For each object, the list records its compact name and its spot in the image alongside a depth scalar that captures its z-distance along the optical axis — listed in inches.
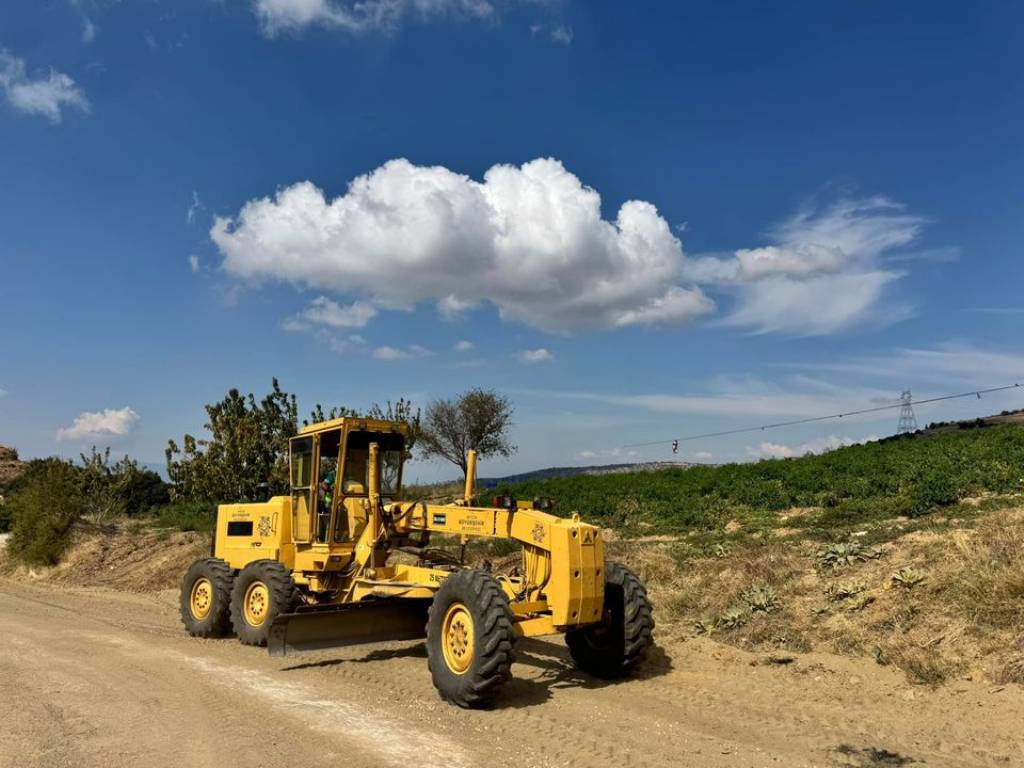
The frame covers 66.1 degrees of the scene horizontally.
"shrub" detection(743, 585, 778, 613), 403.2
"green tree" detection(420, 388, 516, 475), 2171.5
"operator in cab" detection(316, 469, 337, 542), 429.1
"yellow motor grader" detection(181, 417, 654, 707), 299.4
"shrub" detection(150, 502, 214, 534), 1035.3
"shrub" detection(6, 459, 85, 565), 869.2
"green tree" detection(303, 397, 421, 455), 1365.7
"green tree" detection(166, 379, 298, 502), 1284.4
